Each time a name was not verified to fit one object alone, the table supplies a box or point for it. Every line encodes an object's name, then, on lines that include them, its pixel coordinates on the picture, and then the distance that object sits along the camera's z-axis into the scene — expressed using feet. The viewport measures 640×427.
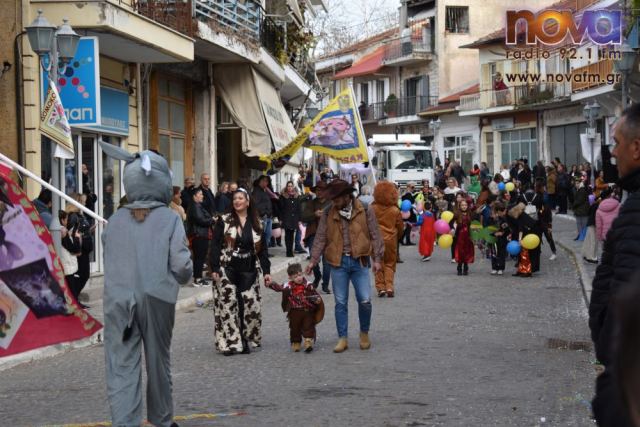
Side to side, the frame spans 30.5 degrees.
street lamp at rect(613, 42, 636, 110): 77.10
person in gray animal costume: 23.70
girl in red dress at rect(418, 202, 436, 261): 83.56
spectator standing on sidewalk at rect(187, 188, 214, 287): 63.77
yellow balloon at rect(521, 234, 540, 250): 69.41
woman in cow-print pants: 37.96
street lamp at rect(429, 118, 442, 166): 206.15
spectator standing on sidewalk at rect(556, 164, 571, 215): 130.93
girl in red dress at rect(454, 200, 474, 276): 71.15
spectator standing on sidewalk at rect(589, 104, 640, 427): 13.99
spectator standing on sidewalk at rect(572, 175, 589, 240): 89.81
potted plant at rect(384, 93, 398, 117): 226.17
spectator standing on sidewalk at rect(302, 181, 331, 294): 59.21
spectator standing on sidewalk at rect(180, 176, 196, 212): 68.69
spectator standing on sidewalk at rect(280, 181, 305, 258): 84.99
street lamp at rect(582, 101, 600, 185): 107.14
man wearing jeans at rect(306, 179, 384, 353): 38.75
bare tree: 228.14
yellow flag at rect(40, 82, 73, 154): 44.24
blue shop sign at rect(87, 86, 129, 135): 67.46
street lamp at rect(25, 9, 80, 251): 46.85
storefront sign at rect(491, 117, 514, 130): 184.14
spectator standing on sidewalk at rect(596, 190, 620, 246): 55.98
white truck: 149.38
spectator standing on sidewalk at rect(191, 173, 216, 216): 71.67
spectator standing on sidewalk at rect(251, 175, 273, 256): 77.66
